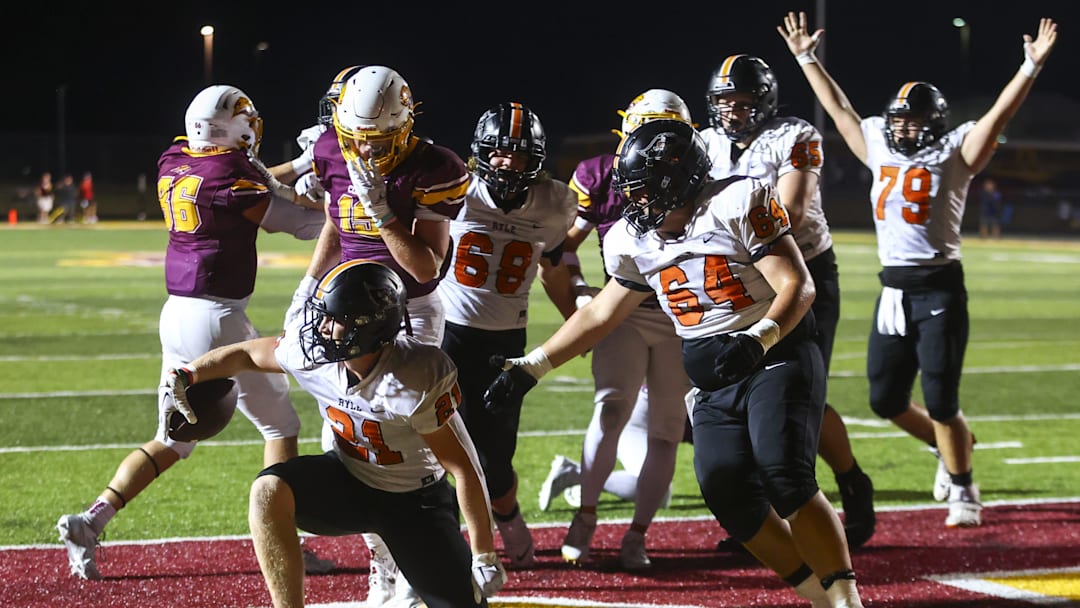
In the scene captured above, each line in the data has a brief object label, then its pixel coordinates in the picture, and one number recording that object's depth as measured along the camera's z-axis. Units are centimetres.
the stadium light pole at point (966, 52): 8481
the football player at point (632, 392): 972
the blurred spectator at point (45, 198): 6931
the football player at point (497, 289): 964
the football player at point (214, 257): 938
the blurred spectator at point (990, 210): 6287
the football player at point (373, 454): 680
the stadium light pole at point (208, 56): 7387
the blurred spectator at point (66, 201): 7119
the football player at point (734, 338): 730
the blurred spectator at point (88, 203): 7106
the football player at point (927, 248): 1097
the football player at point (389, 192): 830
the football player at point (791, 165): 997
